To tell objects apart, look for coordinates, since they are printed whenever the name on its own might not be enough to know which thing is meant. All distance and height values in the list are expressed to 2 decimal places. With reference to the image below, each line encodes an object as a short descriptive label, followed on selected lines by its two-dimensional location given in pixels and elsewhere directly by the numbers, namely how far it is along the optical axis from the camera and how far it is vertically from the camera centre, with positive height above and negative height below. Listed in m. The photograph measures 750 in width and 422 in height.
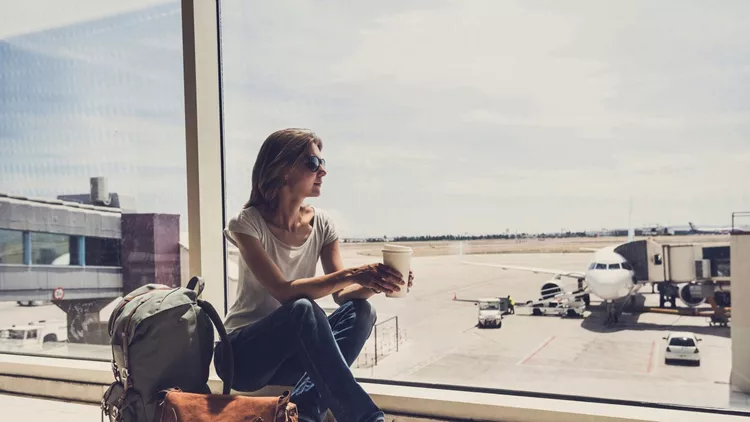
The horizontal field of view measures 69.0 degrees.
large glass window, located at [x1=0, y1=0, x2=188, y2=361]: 2.68 +0.29
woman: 1.25 -0.20
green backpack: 1.33 -0.33
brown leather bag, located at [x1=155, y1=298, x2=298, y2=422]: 1.25 -0.45
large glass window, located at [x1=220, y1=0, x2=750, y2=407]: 2.35 +0.42
